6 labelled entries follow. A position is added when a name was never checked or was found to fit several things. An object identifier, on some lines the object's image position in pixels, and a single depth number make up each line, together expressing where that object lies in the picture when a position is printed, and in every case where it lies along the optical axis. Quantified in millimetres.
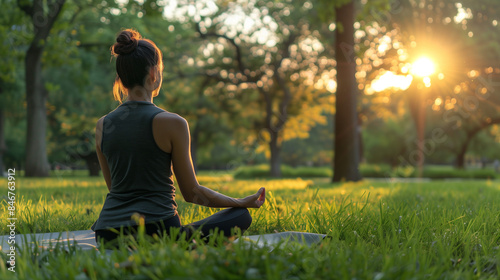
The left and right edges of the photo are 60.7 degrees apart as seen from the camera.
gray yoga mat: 2920
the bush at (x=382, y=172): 29891
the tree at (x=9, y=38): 14412
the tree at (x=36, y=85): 14648
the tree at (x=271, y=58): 22781
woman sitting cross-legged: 2846
